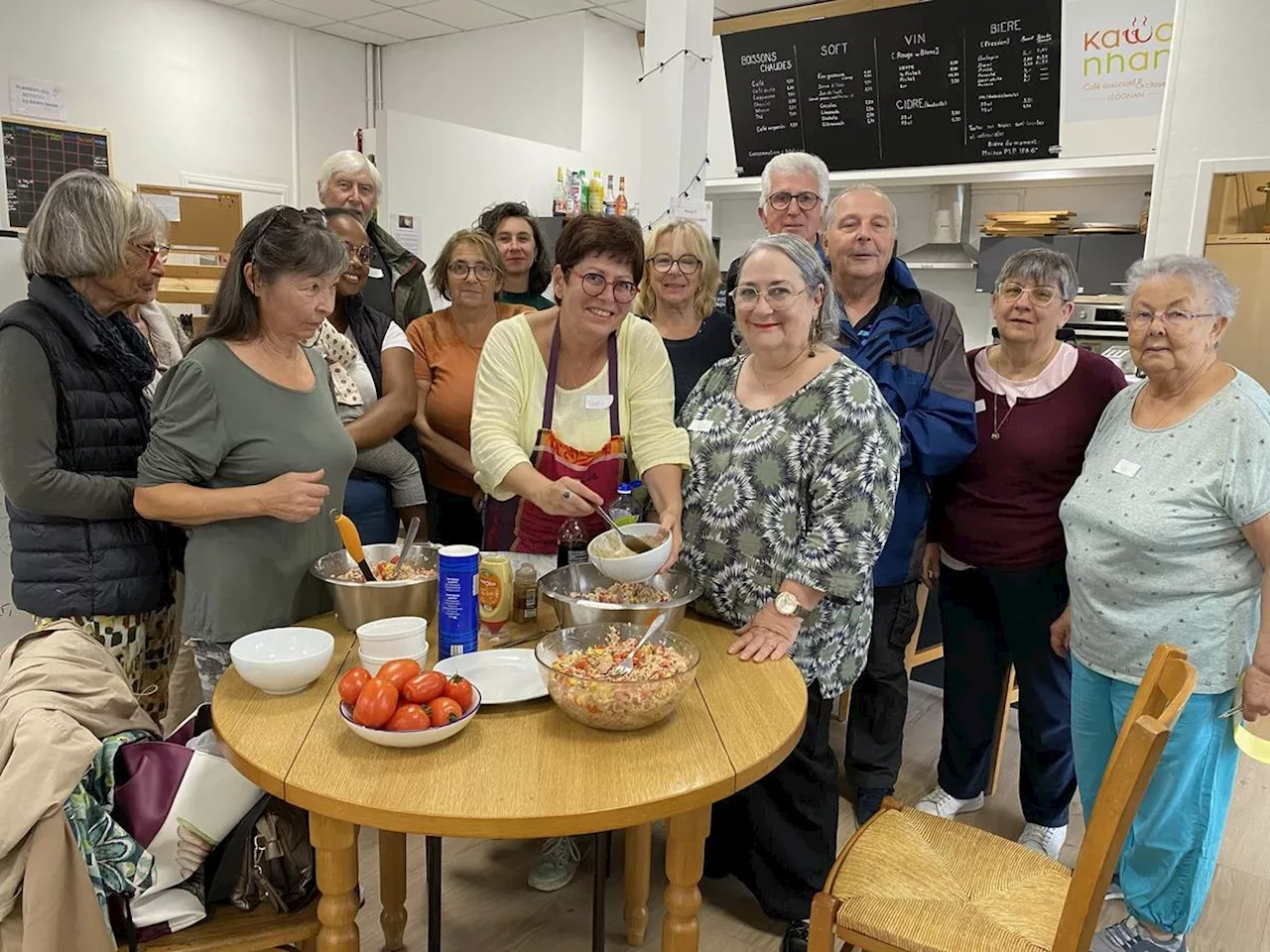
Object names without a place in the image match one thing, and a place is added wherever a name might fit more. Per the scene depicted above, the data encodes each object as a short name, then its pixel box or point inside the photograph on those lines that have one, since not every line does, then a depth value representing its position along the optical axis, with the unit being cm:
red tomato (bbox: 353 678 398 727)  133
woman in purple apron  191
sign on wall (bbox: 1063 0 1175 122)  467
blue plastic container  163
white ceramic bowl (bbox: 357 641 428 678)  154
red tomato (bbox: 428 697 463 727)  136
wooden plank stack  537
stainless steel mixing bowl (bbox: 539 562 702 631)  169
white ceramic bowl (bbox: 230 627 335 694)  147
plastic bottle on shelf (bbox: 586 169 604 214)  577
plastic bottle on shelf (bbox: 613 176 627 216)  575
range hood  575
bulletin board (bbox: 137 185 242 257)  479
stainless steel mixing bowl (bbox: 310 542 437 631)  173
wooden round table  123
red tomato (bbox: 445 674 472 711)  141
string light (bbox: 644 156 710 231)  330
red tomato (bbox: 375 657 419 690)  139
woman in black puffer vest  177
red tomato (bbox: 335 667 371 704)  140
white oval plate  152
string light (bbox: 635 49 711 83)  318
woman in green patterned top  179
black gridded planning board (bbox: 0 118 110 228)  486
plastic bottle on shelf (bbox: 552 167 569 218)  561
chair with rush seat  131
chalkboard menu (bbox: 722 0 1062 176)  481
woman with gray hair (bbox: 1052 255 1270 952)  188
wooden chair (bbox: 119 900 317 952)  142
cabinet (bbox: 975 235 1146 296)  516
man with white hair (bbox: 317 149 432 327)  294
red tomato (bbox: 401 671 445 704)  137
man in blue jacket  229
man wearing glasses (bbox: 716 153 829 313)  262
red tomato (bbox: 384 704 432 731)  133
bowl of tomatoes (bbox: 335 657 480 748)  133
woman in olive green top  167
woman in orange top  272
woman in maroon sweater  235
